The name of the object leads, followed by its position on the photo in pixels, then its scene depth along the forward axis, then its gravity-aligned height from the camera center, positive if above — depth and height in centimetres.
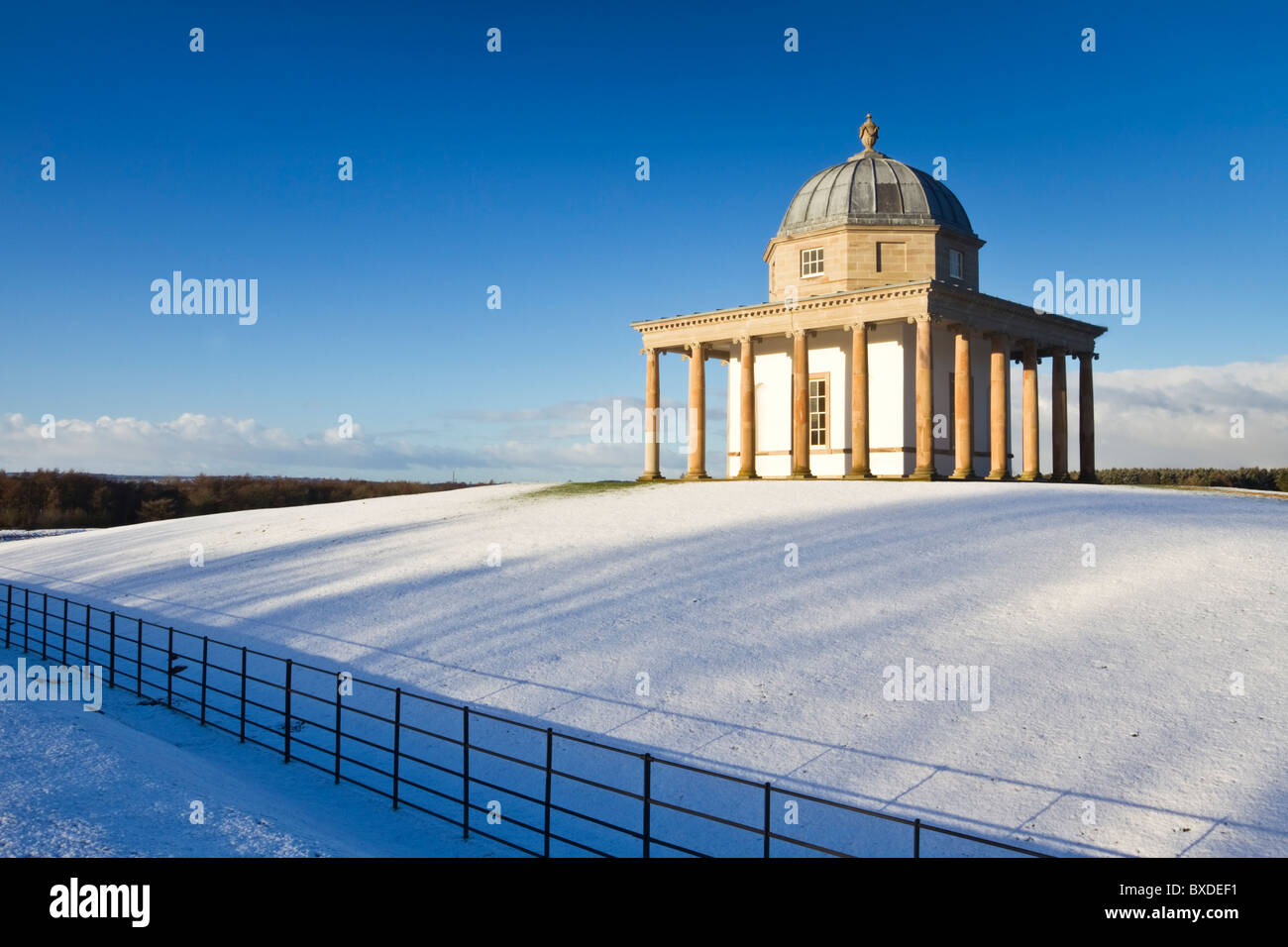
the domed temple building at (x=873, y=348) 3341 +575
